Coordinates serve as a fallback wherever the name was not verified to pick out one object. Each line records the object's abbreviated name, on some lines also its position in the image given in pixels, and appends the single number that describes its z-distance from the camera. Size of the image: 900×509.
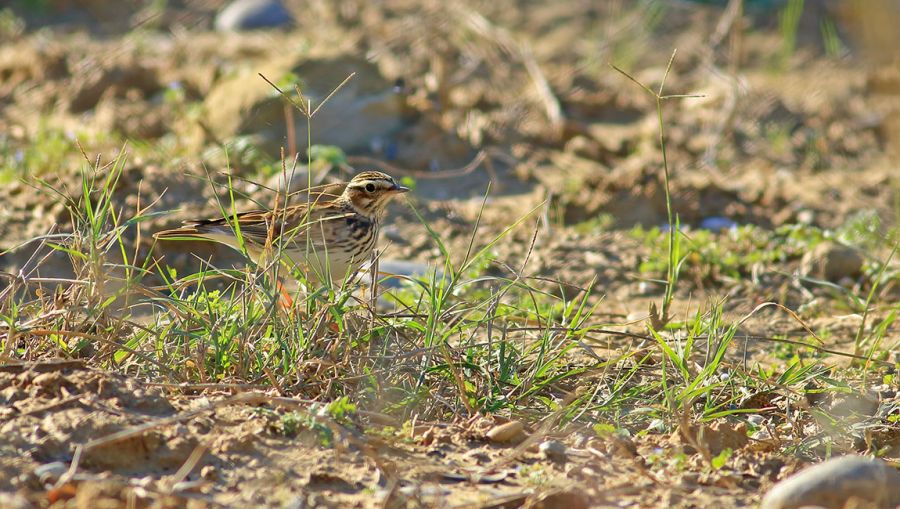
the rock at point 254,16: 24.11
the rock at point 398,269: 13.30
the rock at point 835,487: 7.37
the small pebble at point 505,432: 8.63
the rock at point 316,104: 17.62
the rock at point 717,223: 15.98
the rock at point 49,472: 7.23
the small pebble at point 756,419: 9.53
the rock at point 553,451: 8.48
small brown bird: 11.74
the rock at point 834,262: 13.94
